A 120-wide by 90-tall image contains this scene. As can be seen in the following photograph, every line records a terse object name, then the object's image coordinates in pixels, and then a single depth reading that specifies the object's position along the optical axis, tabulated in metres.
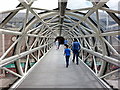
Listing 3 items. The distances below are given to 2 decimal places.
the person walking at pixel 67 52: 7.18
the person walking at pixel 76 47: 7.82
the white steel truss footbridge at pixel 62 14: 3.73
